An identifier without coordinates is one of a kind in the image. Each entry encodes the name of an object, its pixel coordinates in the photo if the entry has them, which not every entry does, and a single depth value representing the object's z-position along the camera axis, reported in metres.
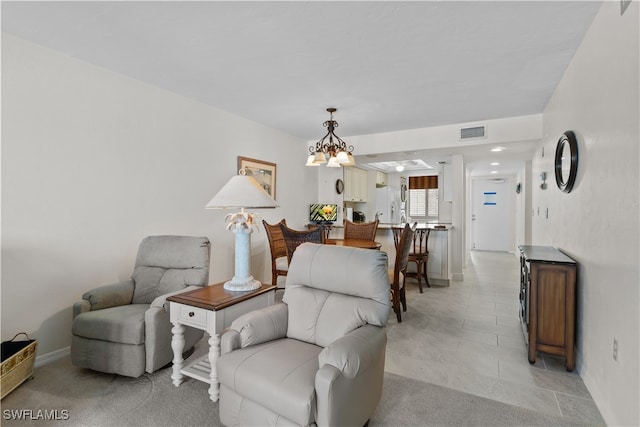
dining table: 3.80
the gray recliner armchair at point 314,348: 1.43
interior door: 8.73
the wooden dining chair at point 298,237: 3.57
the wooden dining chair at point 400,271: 3.41
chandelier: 3.84
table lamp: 2.24
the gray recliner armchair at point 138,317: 2.21
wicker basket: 2.00
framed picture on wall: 4.36
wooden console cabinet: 2.38
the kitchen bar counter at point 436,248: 5.07
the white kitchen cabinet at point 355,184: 6.60
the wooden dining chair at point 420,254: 4.82
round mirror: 2.50
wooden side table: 2.01
